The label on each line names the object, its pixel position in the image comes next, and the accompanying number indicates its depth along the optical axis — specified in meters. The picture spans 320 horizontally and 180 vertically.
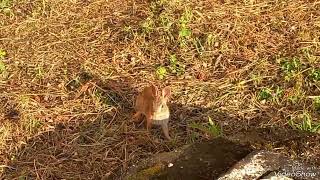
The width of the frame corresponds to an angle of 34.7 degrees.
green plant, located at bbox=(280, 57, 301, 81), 4.27
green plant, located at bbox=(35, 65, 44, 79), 4.59
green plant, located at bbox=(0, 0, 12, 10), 5.62
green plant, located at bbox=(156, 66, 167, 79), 4.46
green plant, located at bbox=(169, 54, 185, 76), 4.50
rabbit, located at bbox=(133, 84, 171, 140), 3.70
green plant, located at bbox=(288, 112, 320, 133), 3.68
